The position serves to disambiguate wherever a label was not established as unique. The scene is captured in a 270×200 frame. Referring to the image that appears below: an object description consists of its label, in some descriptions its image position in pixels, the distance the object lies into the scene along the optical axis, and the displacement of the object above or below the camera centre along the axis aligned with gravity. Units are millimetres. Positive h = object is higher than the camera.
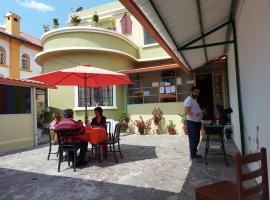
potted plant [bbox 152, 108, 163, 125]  11406 -464
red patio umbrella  5955 +926
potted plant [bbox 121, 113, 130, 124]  12170 -505
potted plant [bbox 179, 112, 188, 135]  10758 -751
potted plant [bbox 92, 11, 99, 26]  14173 +5562
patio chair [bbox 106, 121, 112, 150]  7957 -618
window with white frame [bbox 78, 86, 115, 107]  12203 +648
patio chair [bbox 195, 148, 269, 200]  1983 -800
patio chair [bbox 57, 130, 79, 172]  5289 -779
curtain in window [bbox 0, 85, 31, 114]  8305 +433
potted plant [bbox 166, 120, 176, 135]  11039 -1045
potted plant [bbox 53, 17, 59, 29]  14170 +5342
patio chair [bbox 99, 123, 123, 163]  6075 -803
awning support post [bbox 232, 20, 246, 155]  5362 +145
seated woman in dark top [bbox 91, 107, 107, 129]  6555 -335
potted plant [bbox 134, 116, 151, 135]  11553 -945
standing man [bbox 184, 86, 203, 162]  5688 -312
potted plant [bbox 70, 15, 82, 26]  13164 +5075
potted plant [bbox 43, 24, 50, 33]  15502 +5572
